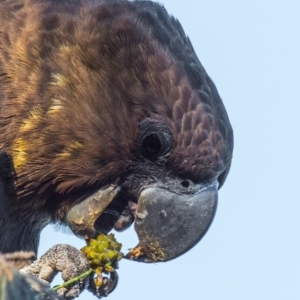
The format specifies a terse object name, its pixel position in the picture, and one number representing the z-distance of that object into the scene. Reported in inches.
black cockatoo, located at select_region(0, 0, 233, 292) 271.0
